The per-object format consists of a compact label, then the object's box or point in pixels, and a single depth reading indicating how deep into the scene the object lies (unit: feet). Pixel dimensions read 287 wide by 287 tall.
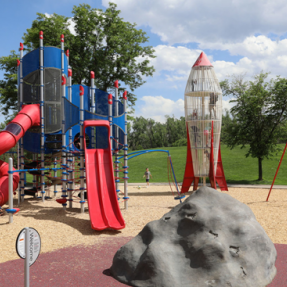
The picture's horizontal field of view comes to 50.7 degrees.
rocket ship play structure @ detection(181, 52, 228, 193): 46.80
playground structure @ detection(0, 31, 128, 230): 36.78
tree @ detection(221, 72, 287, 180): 70.33
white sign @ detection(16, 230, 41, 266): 10.60
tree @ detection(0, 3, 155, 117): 74.90
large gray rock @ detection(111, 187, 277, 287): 14.73
